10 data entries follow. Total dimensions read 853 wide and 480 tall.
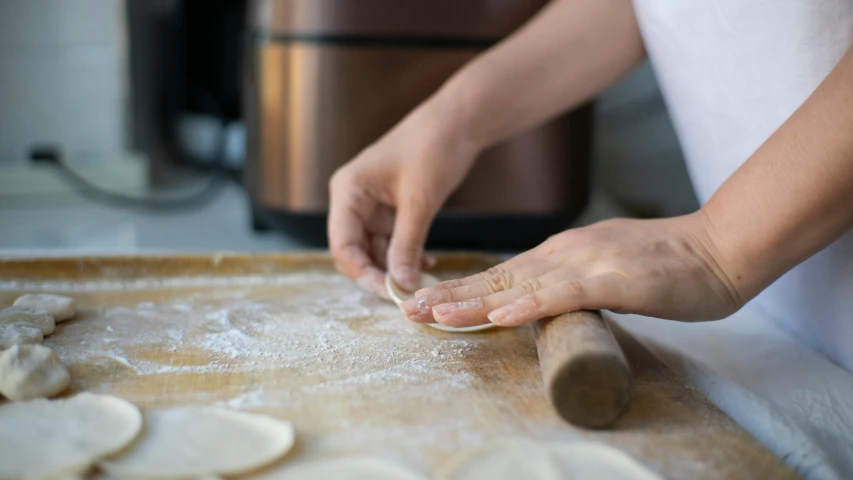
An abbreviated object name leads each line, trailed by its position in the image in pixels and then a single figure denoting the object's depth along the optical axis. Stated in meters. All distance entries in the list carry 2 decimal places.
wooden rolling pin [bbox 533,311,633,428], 0.52
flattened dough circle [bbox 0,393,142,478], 0.47
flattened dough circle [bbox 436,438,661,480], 0.47
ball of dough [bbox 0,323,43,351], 0.65
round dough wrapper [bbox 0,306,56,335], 0.69
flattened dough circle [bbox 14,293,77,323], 0.73
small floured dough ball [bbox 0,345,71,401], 0.55
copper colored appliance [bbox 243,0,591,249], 1.26
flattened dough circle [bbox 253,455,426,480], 0.47
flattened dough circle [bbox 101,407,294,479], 0.47
